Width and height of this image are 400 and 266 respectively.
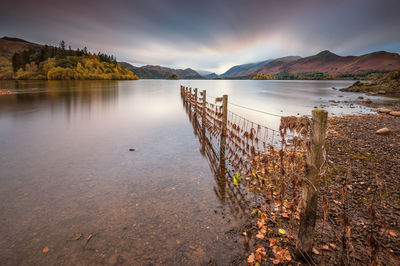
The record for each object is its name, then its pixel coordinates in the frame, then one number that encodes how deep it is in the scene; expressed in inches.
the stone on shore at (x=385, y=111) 711.9
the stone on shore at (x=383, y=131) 403.2
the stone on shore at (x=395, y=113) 647.9
